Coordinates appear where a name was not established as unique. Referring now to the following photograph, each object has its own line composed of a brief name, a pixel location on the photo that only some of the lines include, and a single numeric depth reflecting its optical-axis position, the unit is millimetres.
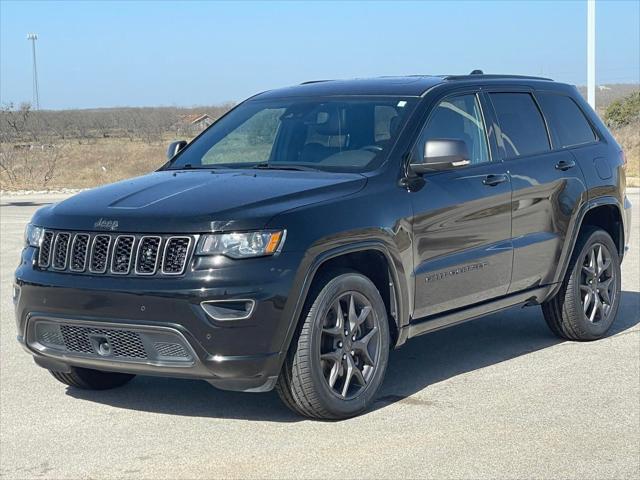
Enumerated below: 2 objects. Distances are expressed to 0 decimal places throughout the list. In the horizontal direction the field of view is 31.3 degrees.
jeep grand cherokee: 5703
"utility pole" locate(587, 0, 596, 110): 31750
